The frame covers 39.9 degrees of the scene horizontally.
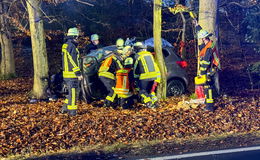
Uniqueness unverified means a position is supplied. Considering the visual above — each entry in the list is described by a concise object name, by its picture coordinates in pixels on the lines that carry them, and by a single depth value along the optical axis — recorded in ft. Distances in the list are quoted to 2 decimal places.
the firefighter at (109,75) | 31.58
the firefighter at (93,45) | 36.81
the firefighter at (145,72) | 31.09
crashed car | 33.68
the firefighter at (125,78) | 31.40
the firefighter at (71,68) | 28.60
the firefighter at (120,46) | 32.42
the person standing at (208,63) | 29.48
